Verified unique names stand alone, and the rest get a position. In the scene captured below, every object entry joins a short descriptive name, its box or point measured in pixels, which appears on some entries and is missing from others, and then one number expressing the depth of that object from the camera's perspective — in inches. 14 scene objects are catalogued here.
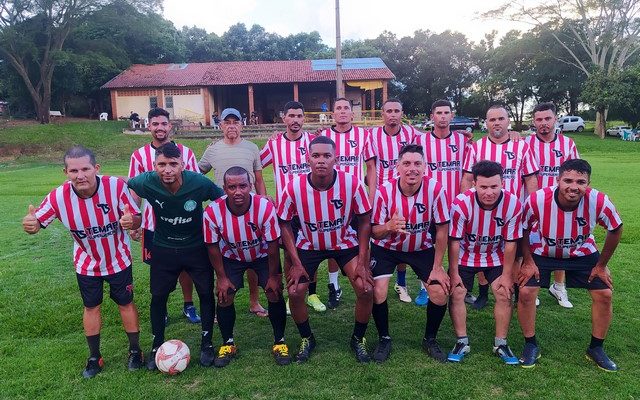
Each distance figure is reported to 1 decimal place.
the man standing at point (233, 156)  213.6
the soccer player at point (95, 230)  159.8
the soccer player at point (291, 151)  221.9
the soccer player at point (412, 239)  167.3
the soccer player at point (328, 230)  166.2
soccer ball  159.5
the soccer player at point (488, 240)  166.1
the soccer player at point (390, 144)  225.6
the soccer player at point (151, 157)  195.5
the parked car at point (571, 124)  1466.5
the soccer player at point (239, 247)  165.3
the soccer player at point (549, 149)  212.5
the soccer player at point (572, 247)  158.9
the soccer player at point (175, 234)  163.6
